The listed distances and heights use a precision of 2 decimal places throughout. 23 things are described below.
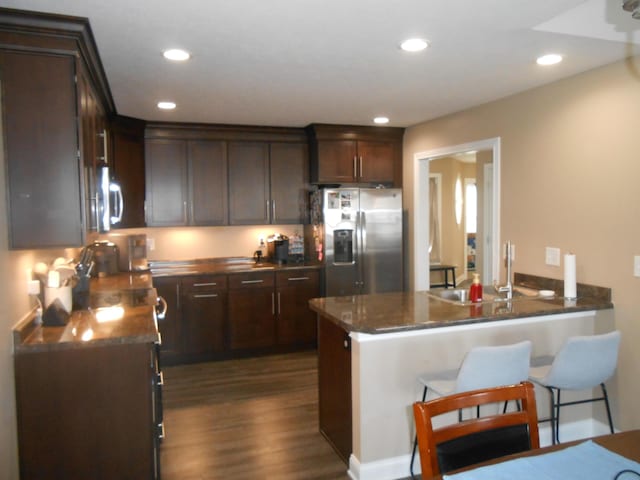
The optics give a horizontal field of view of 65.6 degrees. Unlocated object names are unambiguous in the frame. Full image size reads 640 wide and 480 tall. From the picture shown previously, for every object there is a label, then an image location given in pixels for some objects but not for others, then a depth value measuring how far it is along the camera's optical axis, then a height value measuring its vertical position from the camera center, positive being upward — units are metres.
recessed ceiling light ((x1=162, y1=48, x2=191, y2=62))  2.70 +0.94
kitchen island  2.69 -0.74
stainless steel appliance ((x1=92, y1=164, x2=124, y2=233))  2.90 +0.15
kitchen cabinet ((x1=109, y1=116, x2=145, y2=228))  4.46 +0.56
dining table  1.33 -0.68
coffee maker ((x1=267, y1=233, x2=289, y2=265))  5.37 -0.29
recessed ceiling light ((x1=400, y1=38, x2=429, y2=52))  2.58 +0.93
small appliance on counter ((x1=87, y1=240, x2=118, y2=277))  4.44 -0.31
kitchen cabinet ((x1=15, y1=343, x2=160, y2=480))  2.30 -0.89
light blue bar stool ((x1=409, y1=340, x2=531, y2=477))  2.31 -0.71
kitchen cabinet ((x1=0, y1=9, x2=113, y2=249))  2.27 +0.47
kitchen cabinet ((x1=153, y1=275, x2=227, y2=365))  4.73 -0.91
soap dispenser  3.26 -0.48
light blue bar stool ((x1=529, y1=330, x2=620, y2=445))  2.49 -0.75
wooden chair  1.44 -0.66
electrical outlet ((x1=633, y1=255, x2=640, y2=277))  2.93 -0.30
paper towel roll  3.24 -0.38
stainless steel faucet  3.60 -0.47
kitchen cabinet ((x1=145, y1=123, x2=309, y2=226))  4.96 +0.50
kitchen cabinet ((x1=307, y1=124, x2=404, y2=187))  5.18 +0.70
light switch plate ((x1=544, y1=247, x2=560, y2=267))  3.50 -0.28
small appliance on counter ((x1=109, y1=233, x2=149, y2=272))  4.71 -0.25
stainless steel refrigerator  5.02 -0.18
